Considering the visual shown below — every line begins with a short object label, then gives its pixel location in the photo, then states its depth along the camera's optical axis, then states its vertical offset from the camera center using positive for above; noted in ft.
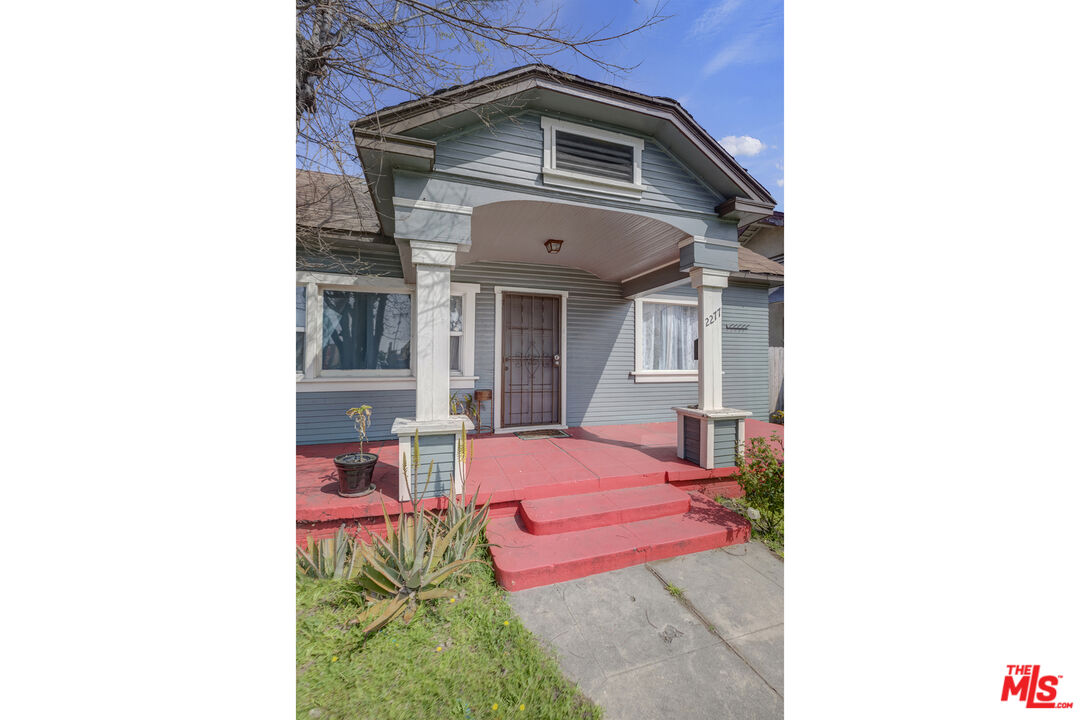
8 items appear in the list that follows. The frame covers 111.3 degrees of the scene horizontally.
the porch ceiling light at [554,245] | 15.03 +4.64
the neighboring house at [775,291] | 23.97 +5.71
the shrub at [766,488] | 9.94 -3.60
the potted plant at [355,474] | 9.89 -3.17
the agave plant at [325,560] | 7.80 -4.37
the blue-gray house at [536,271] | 9.98 +3.68
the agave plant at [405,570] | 6.79 -4.15
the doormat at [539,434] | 17.11 -3.62
